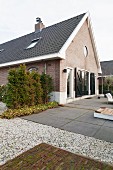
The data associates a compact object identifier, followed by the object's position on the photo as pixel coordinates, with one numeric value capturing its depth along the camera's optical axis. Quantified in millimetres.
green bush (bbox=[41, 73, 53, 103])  8117
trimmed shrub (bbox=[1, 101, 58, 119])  5604
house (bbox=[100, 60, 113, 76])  19984
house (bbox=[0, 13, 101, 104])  8805
